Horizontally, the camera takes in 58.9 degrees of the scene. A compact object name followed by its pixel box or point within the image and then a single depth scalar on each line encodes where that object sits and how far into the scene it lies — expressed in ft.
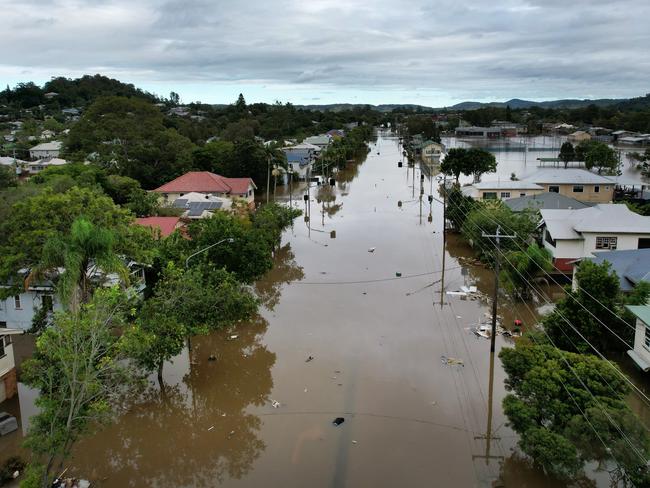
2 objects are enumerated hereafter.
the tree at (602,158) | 222.69
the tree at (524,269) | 90.07
